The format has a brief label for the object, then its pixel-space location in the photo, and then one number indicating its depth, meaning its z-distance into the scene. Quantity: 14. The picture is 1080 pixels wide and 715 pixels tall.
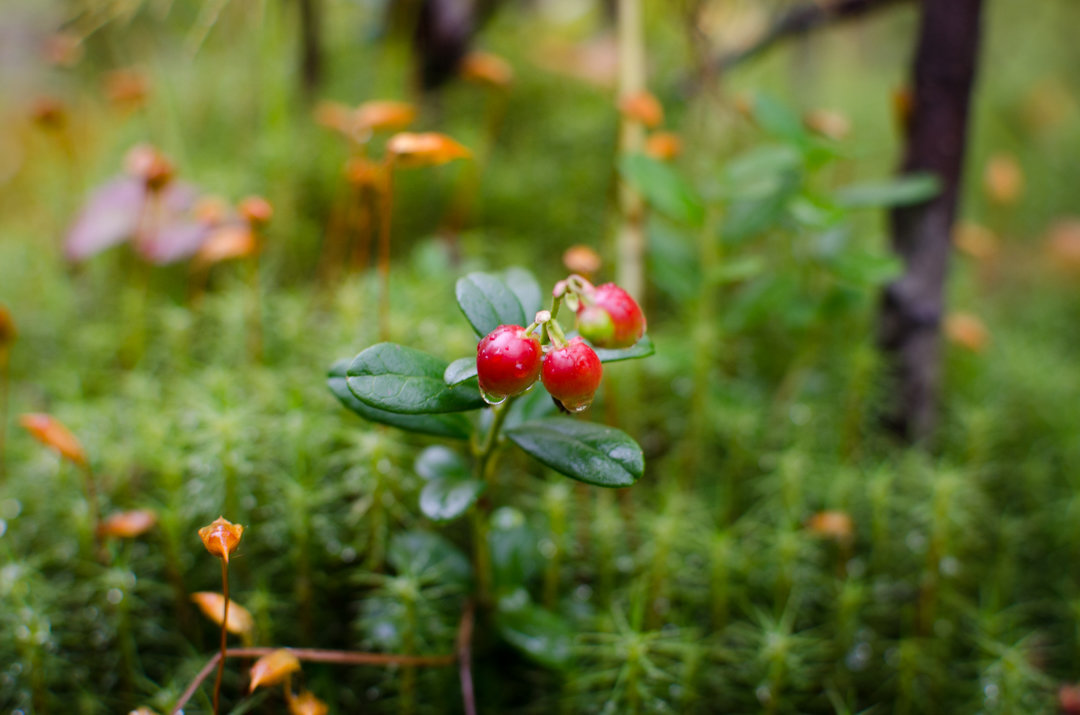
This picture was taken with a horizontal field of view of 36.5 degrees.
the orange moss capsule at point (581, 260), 0.27
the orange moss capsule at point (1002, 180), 0.42
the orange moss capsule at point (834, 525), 0.29
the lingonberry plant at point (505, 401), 0.22
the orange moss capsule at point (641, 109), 0.31
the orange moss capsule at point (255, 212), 0.28
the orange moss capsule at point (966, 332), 0.37
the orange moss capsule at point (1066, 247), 0.56
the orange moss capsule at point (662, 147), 0.34
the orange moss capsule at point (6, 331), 0.28
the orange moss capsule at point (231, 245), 0.30
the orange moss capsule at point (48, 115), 0.34
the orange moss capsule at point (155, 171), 0.29
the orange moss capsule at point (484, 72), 0.34
